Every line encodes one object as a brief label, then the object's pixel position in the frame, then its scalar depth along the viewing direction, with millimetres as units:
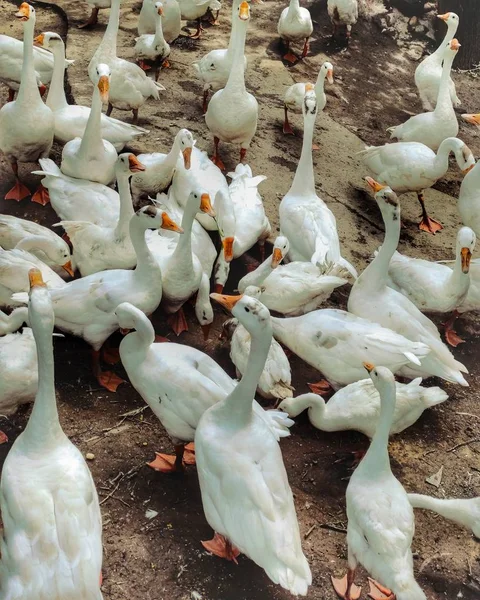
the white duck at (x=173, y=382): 4668
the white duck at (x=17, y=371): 4793
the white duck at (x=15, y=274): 5469
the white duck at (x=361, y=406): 5012
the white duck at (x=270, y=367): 5238
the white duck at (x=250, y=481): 3951
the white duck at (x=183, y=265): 5711
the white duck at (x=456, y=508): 4328
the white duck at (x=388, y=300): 5660
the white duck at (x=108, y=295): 5305
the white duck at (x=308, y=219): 6254
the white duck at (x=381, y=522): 3980
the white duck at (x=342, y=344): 5277
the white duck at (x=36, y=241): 5777
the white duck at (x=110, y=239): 5965
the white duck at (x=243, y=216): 6277
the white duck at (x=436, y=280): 6027
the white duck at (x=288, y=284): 5820
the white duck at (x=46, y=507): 3592
